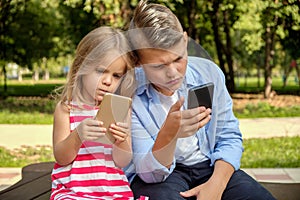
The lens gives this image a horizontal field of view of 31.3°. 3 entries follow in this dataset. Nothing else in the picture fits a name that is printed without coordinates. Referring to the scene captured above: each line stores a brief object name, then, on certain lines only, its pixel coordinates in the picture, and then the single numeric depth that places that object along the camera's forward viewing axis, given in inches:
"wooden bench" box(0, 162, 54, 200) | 108.9
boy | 78.7
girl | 82.6
